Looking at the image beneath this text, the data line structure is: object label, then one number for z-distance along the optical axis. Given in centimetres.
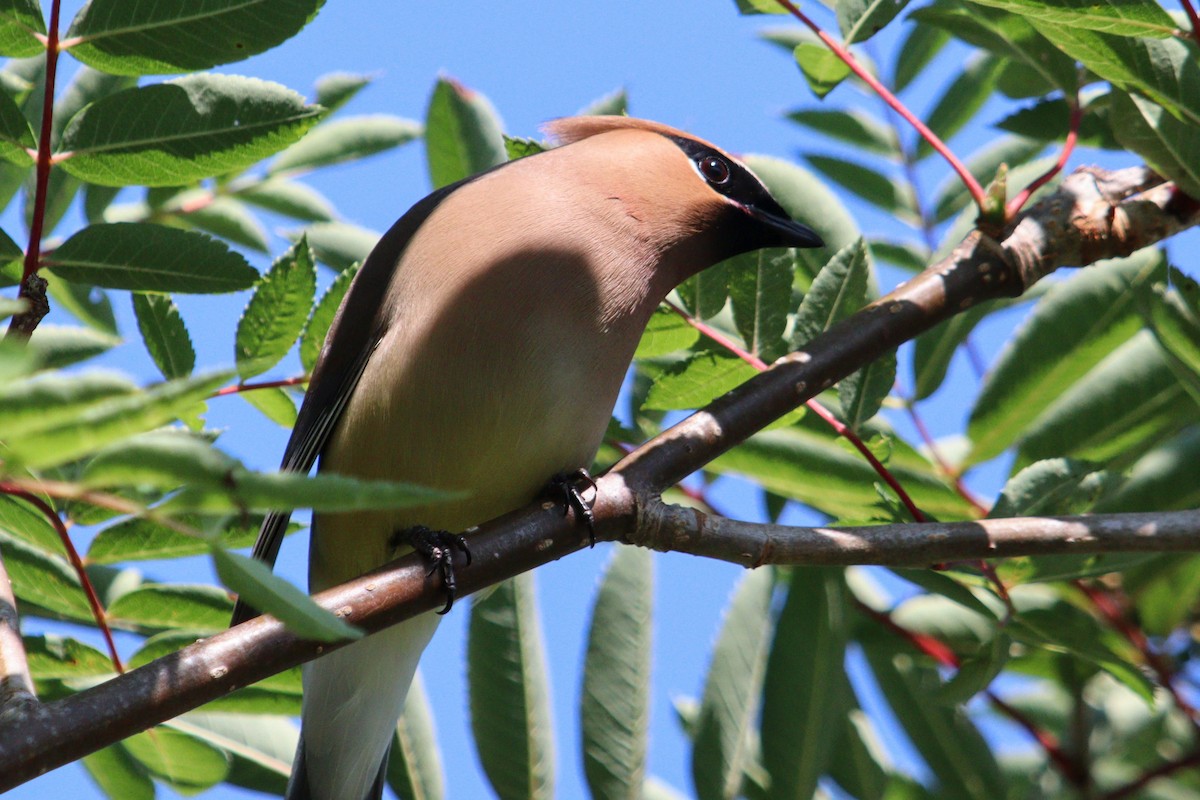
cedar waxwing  580
